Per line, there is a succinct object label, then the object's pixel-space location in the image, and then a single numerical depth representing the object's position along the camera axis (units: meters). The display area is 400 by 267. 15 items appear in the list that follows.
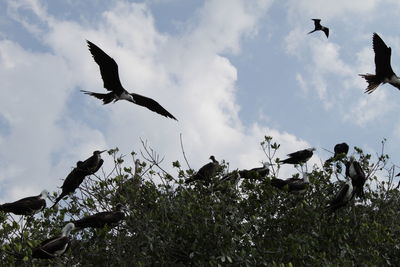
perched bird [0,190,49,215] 9.90
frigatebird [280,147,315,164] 11.23
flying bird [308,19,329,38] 17.91
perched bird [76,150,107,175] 9.86
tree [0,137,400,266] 7.98
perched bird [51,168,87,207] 9.71
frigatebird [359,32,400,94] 12.00
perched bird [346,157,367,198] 9.16
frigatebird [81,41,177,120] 10.06
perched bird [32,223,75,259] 7.96
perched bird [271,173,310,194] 8.89
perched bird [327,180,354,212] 8.56
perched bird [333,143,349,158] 11.37
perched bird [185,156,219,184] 9.41
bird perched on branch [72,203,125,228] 8.58
